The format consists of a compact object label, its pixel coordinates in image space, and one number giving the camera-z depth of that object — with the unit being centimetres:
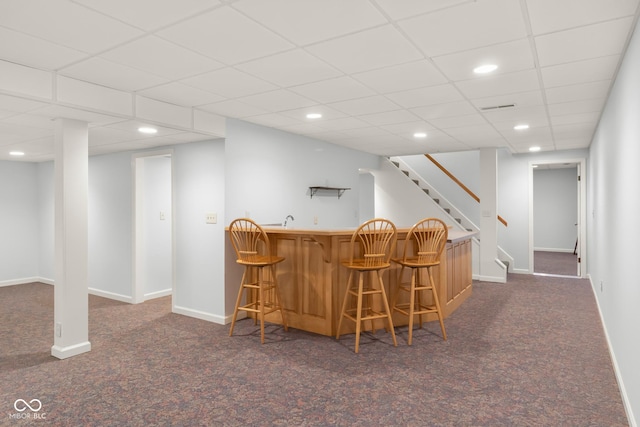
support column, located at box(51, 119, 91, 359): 340
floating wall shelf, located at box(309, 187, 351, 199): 591
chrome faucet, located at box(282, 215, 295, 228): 533
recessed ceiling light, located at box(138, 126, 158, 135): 401
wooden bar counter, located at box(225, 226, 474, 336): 392
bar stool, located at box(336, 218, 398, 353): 358
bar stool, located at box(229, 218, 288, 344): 385
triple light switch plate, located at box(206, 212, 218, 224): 448
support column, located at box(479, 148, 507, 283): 695
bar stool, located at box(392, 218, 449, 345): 381
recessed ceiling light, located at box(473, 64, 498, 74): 291
